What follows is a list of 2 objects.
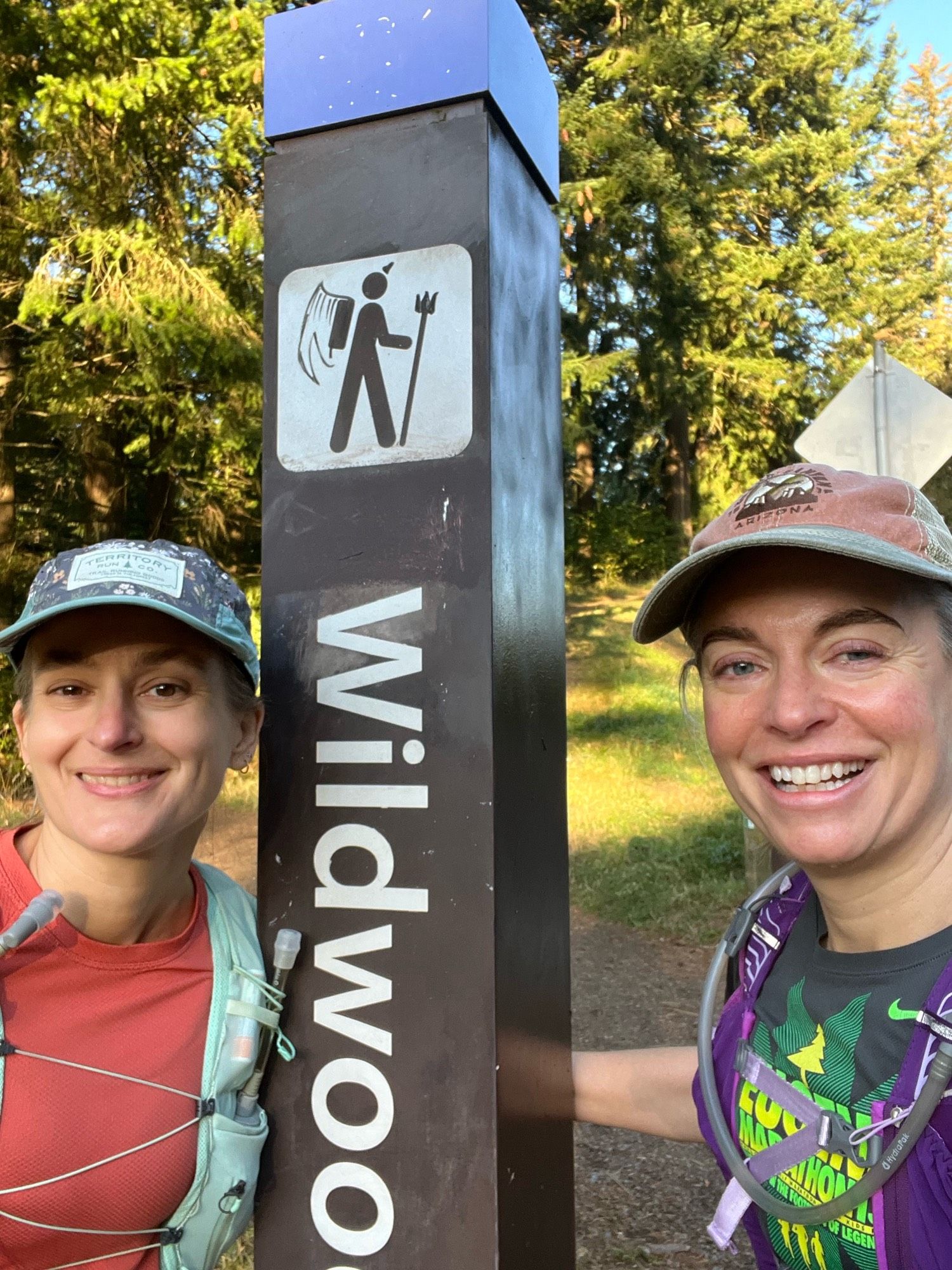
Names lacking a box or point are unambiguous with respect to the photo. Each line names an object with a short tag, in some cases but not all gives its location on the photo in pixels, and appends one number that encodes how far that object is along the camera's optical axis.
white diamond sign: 4.19
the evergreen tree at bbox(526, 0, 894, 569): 14.78
